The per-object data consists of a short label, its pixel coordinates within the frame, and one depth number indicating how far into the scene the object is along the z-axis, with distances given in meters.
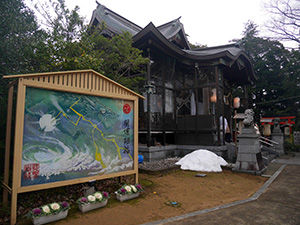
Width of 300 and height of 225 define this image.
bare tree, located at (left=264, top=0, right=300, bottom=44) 19.78
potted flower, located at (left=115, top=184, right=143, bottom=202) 5.22
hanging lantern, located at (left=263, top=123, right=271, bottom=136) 16.76
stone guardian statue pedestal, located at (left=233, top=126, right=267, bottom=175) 8.70
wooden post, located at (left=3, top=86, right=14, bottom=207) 4.54
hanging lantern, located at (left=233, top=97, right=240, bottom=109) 15.83
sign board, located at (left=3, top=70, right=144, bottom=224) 4.11
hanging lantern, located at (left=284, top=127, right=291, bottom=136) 23.09
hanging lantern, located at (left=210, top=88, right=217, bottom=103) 12.70
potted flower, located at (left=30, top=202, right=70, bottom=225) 3.81
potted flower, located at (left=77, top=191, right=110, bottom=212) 4.48
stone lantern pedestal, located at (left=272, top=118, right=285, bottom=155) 17.12
